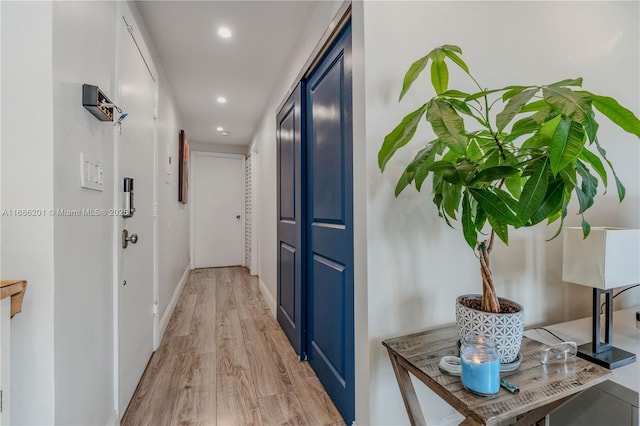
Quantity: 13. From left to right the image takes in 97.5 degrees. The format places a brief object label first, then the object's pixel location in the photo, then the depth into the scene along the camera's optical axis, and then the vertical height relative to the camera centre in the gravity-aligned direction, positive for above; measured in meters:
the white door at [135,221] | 1.46 -0.07
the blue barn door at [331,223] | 1.38 -0.08
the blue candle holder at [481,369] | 0.78 -0.45
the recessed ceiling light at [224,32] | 2.05 +1.32
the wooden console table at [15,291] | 0.72 -0.22
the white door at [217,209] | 5.20 +0.01
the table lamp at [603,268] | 1.04 -0.22
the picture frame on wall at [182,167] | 3.50 +0.55
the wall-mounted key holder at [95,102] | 1.06 +0.42
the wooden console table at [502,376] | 0.75 -0.52
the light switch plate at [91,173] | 1.06 +0.14
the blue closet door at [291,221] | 2.05 -0.09
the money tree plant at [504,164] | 0.65 +0.13
